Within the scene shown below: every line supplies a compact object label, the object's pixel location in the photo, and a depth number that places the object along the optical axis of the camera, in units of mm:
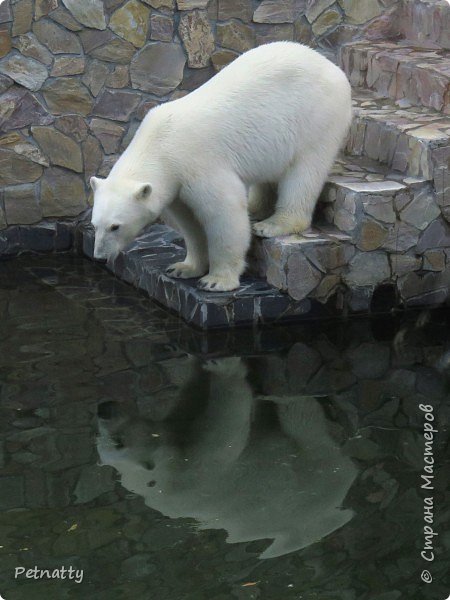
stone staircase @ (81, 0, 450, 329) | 10872
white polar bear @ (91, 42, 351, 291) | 10248
